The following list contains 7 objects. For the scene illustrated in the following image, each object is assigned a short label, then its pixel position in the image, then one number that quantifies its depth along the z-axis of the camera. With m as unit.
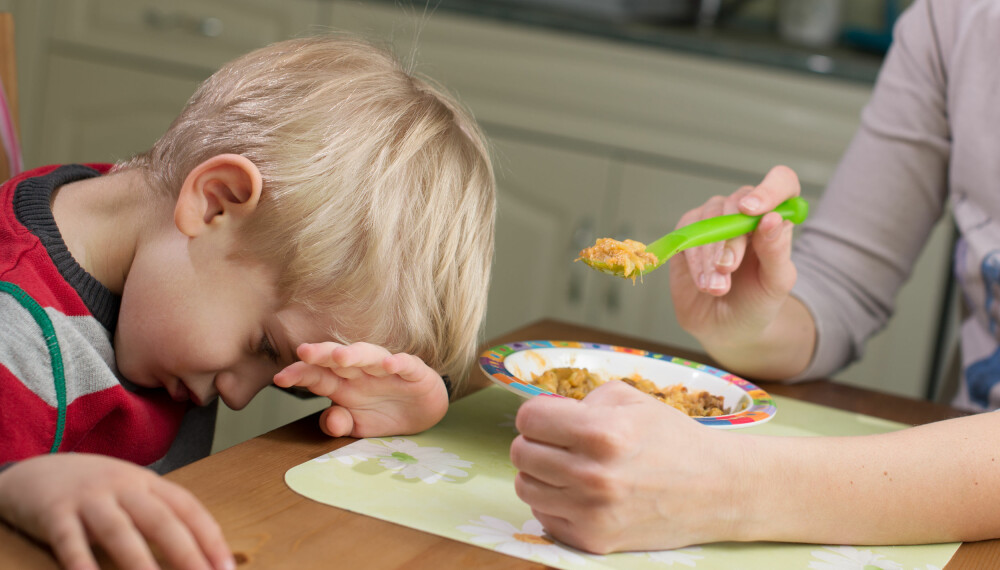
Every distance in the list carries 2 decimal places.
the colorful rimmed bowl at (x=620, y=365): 0.78
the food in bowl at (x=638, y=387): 0.77
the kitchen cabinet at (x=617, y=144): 1.93
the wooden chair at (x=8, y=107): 1.03
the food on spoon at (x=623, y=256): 0.75
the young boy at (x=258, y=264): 0.70
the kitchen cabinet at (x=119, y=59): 2.21
